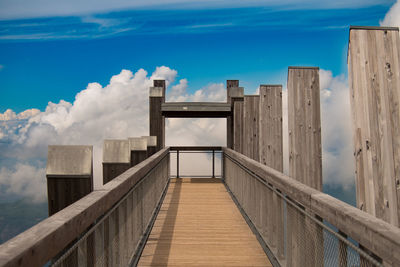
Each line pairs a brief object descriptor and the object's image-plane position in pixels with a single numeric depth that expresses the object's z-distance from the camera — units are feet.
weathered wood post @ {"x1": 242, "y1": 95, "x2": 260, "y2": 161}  28.48
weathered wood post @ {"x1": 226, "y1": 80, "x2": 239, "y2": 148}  45.16
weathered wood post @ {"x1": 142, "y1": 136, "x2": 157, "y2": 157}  37.83
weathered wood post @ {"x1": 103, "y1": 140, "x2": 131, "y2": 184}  22.71
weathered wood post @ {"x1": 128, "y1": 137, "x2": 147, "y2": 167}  29.12
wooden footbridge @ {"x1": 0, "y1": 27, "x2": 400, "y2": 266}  7.11
